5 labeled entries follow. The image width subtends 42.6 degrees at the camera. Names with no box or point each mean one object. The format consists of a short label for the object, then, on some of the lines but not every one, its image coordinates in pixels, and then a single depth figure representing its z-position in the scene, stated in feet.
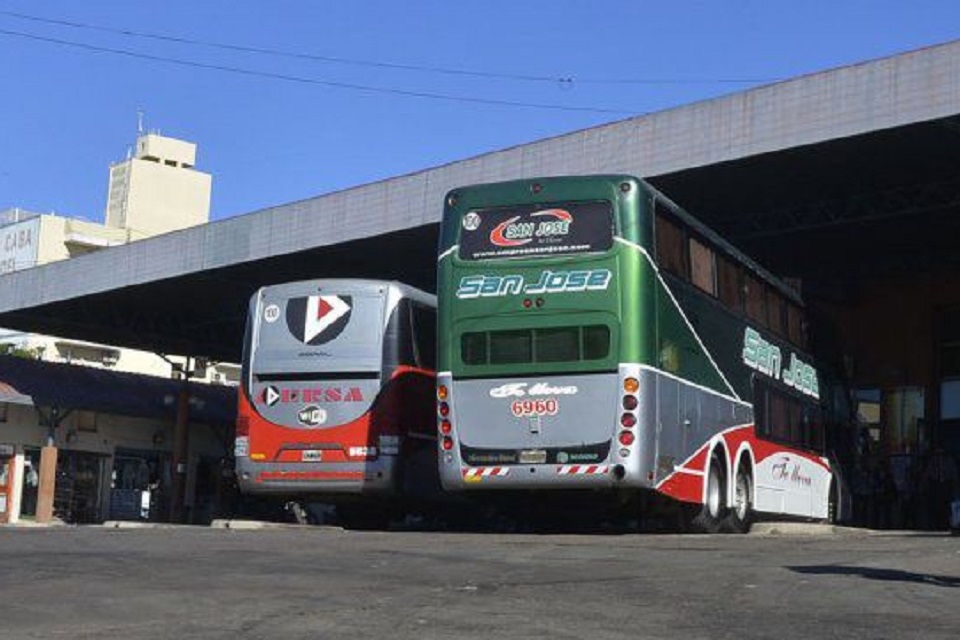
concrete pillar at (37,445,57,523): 119.14
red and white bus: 59.98
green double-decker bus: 49.83
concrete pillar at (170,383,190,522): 125.90
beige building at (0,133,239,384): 260.21
